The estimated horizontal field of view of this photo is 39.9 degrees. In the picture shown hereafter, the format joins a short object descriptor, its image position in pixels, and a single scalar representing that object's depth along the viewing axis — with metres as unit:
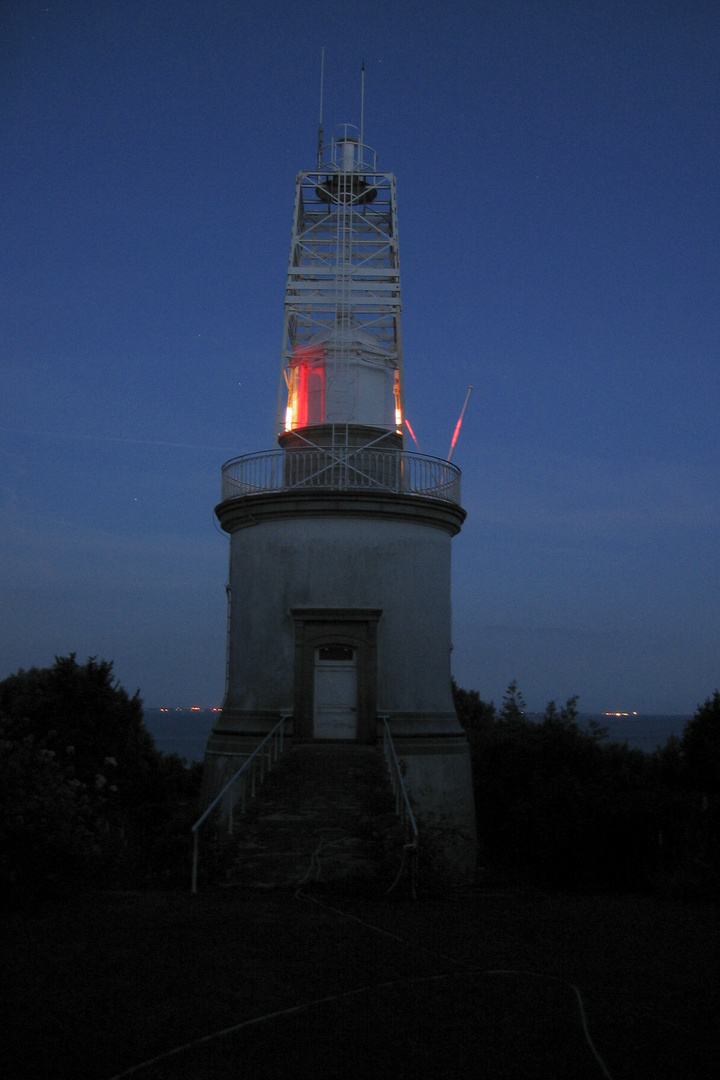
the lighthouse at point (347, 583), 18.53
